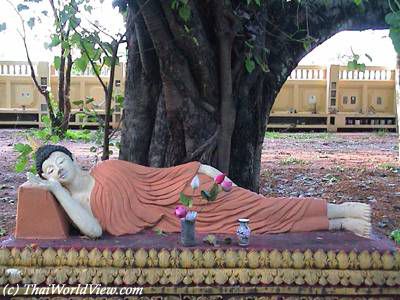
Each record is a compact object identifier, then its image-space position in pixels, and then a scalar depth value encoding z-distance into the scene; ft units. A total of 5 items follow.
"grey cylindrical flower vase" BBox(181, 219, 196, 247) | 8.82
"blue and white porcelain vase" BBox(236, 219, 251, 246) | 8.85
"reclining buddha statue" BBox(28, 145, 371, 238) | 9.73
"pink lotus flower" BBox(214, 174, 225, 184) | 9.62
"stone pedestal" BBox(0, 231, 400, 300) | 8.23
